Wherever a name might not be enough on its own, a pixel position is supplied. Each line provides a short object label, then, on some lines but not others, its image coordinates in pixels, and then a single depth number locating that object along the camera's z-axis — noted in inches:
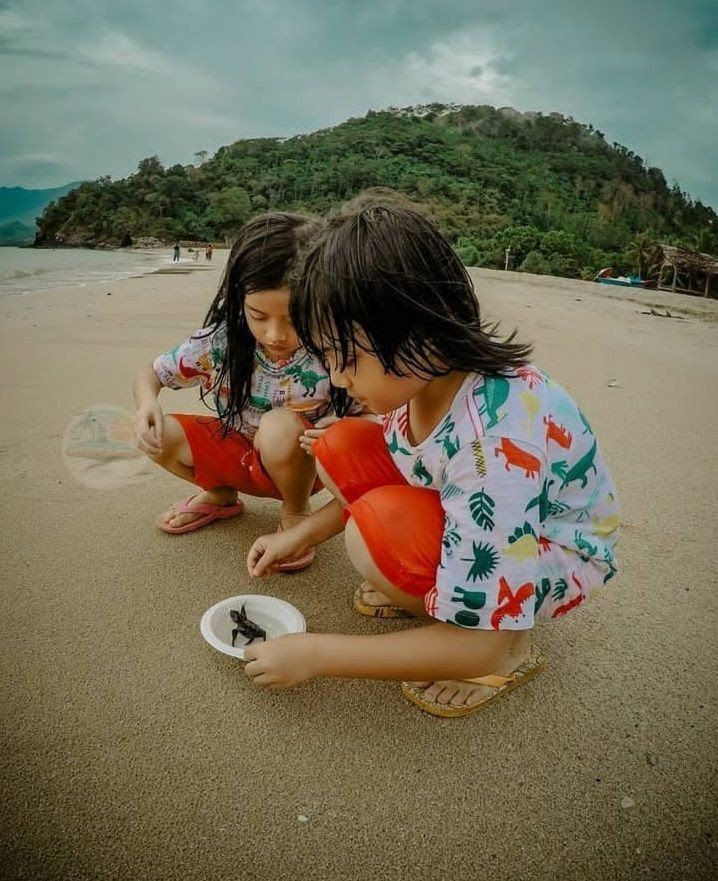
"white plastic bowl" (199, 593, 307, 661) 53.7
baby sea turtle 54.5
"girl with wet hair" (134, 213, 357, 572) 67.4
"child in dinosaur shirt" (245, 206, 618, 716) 38.3
